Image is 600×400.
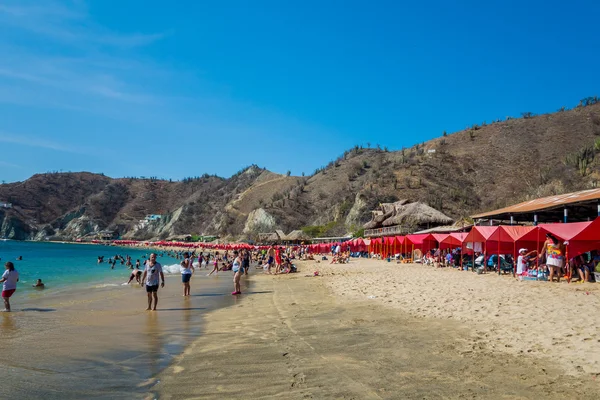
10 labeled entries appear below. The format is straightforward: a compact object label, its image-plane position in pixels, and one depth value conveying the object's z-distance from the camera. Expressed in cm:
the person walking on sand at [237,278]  1344
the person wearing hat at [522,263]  1403
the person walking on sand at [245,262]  2111
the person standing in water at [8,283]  1033
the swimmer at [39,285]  1697
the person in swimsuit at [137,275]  1695
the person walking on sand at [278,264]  2287
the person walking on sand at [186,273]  1309
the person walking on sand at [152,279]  1037
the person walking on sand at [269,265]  2345
